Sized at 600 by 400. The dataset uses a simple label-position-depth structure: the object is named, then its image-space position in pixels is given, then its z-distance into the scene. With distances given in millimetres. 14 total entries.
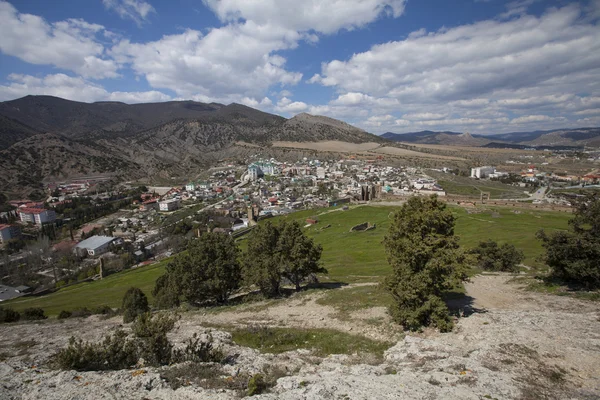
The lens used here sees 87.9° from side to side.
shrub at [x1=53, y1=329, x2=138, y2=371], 11992
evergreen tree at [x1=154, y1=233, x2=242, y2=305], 25328
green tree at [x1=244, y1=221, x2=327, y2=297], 24650
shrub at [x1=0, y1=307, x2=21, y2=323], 28844
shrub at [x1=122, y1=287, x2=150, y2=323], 26489
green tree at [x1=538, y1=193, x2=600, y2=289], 18078
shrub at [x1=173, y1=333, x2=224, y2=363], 13008
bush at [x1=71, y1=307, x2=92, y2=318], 30189
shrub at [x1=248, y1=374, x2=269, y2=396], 10242
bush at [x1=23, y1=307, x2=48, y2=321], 30667
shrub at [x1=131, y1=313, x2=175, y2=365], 12508
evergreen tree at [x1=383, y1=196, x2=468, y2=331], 15273
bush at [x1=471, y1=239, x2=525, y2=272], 29719
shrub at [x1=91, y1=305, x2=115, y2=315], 30484
